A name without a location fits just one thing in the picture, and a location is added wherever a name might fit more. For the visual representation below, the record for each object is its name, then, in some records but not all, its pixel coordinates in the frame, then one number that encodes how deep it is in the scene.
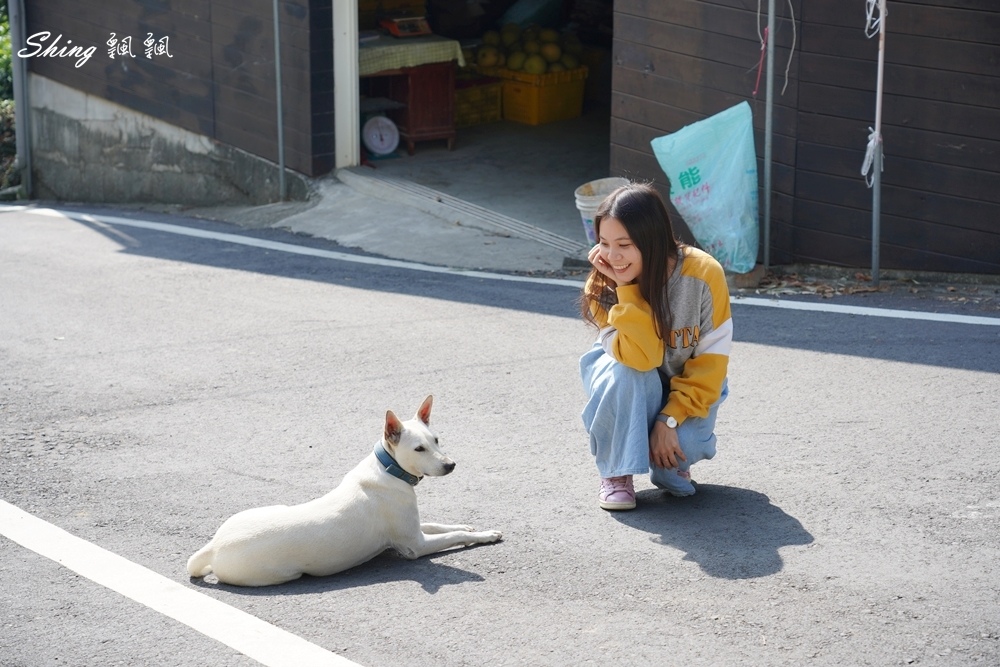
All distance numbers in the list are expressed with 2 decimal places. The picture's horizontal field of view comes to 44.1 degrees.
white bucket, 8.90
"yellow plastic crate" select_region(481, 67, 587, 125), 14.24
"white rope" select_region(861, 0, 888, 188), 7.89
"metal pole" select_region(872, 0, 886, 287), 7.89
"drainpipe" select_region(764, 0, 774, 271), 8.50
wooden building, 8.00
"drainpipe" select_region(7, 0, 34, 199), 17.02
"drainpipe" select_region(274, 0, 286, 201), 12.50
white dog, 4.27
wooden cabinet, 13.23
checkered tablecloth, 12.88
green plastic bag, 8.75
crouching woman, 4.43
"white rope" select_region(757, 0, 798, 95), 8.55
